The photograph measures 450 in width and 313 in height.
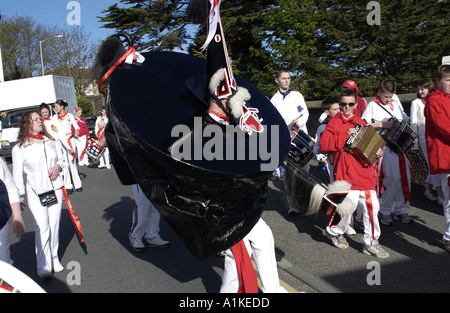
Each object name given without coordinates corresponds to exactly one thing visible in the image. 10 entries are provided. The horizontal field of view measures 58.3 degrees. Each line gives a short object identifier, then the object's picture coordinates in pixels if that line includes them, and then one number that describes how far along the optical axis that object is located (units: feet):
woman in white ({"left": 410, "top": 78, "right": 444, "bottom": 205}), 20.65
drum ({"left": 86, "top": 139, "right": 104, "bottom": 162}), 42.76
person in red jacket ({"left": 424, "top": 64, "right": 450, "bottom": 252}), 13.86
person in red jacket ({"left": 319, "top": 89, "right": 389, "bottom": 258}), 14.43
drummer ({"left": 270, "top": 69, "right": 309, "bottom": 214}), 21.74
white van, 64.49
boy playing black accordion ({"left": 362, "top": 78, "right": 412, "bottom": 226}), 17.31
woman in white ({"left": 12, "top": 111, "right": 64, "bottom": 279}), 14.19
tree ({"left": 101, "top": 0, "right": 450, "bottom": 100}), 59.26
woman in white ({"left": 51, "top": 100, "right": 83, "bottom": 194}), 29.32
